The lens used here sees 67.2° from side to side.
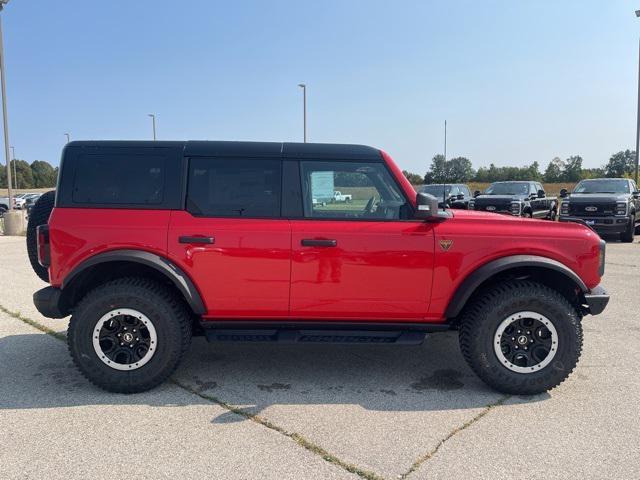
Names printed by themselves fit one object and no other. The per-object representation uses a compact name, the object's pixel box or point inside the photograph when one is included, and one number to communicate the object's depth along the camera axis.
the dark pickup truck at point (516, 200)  14.60
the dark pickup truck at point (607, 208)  12.62
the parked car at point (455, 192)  15.93
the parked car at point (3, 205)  32.96
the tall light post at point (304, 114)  28.95
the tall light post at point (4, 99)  15.35
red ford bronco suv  3.61
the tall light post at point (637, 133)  21.29
